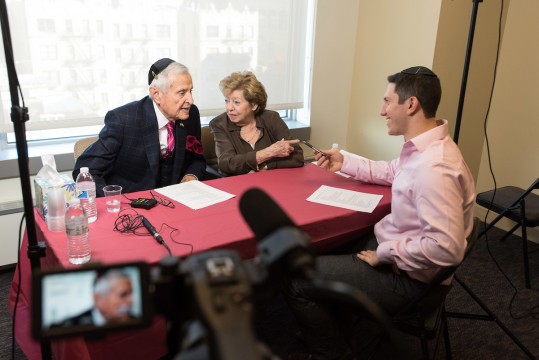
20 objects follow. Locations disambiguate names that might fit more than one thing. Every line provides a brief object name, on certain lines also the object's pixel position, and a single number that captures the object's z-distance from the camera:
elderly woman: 2.50
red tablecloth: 1.54
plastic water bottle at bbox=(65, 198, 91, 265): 1.47
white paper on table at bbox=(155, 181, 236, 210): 1.96
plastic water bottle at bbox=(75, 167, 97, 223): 1.74
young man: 1.52
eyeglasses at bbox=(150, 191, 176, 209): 1.92
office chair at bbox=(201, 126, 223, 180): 2.91
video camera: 0.52
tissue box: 1.71
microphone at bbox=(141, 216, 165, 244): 1.59
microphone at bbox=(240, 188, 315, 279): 0.59
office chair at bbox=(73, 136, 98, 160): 2.46
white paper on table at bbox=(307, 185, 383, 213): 2.01
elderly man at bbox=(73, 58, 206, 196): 2.29
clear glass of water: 1.84
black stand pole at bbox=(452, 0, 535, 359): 2.01
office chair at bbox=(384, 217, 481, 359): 1.61
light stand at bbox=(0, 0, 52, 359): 1.29
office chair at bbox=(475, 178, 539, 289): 2.65
